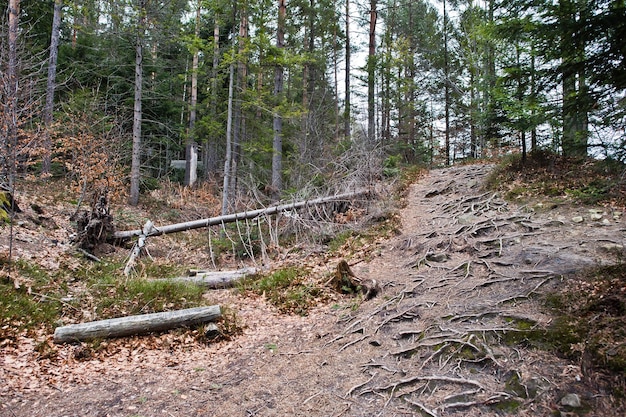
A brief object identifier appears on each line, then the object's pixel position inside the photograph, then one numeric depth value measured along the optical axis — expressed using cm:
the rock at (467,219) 808
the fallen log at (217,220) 973
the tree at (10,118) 638
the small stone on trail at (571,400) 283
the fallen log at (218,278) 785
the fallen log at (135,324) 511
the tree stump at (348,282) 652
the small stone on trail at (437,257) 685
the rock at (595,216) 631
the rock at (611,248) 486
